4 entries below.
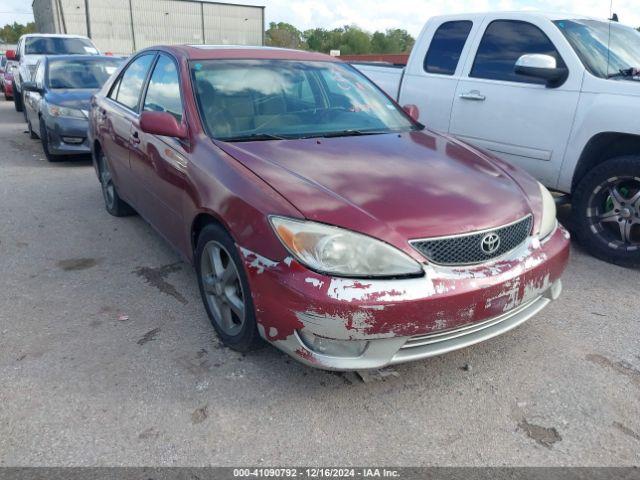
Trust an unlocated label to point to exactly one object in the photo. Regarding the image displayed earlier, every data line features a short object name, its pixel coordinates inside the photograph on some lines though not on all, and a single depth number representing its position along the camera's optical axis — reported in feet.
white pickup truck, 13.33
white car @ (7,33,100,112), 44.84
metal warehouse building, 152.25
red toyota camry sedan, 7.63
